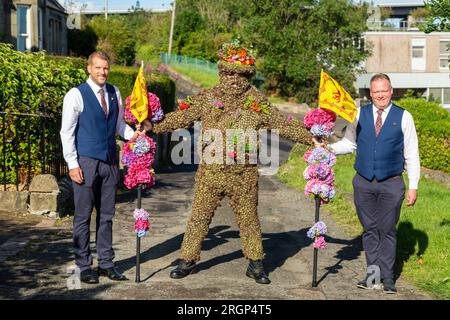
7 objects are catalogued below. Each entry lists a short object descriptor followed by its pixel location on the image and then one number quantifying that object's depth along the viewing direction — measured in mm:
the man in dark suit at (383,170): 6430
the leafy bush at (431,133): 18031
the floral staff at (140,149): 6465
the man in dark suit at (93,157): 6301
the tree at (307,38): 42906
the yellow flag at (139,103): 6449
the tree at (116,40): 41375
